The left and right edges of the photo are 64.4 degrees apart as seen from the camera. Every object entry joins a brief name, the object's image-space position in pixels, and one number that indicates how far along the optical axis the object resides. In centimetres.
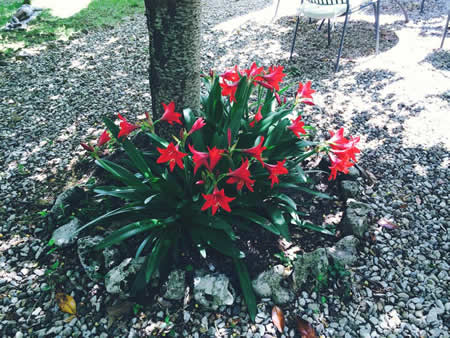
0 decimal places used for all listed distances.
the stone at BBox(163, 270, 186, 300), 195
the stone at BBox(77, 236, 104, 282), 204
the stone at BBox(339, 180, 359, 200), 258
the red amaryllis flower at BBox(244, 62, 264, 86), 216
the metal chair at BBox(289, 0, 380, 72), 446
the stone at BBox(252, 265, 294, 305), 198
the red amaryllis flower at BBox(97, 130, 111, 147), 206
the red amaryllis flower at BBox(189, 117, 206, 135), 190
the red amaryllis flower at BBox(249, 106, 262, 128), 234
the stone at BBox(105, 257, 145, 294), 195
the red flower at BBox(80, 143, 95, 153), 200
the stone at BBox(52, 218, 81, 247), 221
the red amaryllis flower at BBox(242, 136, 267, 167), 177
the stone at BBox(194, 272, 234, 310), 192
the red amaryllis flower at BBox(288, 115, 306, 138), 210
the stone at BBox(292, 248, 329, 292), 204
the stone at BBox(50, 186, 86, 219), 237
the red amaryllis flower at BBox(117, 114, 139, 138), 197
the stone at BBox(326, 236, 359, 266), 215
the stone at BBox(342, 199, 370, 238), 231
